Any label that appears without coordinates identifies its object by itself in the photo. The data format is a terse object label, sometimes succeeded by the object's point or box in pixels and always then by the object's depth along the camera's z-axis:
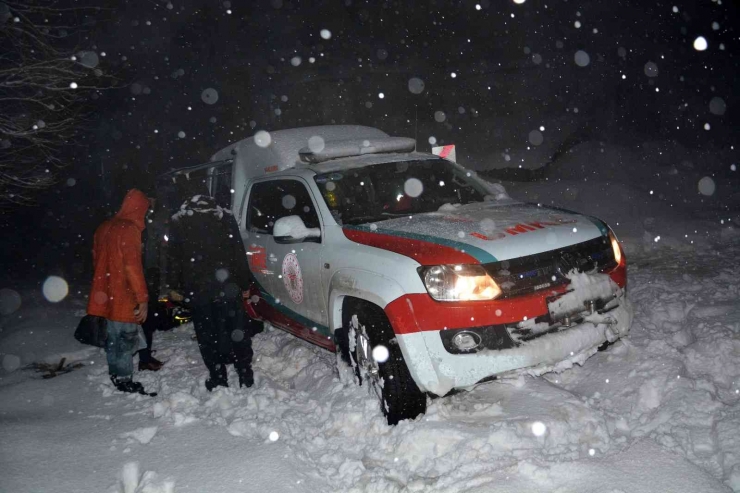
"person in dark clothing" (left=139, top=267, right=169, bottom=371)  5.46
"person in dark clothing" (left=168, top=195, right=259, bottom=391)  4.51
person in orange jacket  4.47
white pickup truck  3.30
